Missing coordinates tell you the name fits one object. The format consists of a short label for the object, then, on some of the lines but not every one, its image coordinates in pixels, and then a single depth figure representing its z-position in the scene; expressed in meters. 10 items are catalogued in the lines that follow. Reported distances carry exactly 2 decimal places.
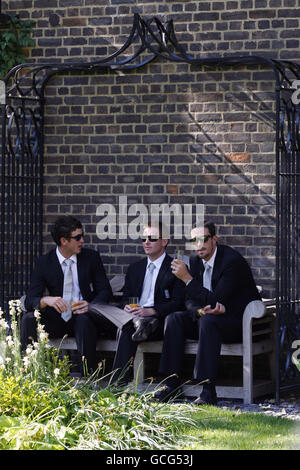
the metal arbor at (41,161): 15.73
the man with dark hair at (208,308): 15.06
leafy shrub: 11.30
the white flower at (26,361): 12.12
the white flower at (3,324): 12.50
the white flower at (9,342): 12.79
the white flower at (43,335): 12.45
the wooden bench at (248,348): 15.38
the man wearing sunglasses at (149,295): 15.64
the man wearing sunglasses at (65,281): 16.17
